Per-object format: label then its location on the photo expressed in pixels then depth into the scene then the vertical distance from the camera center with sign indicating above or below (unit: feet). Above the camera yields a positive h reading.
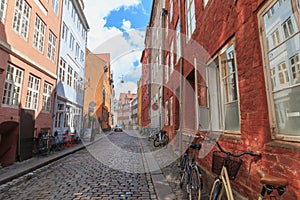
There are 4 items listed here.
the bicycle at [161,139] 42.16 -3.21
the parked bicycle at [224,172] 9.15 -2.43
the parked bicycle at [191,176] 11.89 -3.64
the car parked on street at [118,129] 143.64 -2.75
